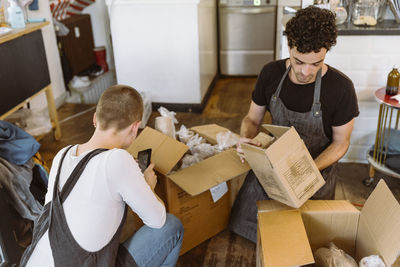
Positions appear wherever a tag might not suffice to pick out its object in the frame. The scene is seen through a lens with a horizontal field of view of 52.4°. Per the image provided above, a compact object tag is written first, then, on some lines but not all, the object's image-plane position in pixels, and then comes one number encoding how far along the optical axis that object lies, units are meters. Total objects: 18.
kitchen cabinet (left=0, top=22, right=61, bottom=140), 2.61
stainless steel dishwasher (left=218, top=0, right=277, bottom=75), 4.57
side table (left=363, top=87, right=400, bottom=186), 2.40
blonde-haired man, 1.25
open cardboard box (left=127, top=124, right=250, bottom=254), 1.85
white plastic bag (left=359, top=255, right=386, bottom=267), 1.37
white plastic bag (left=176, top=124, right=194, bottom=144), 2.29
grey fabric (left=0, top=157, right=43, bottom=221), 1.97
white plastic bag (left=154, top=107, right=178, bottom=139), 2.19
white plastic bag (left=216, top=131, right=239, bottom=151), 2.16
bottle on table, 2.31
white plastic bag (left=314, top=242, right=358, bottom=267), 1.49
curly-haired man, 1.62
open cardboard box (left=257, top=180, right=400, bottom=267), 1.36
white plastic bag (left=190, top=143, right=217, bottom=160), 2.15
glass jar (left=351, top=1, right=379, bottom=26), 2.65
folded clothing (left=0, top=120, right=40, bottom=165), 2.05
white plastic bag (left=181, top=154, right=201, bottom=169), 2.06
